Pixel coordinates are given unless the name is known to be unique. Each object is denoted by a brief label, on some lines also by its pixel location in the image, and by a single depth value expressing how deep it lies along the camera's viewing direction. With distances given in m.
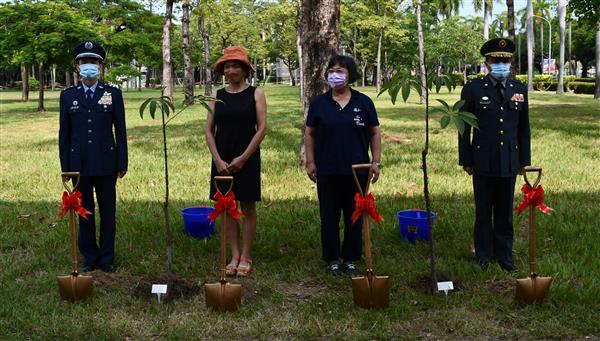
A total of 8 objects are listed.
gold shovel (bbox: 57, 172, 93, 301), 4.48
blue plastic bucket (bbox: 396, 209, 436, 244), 5.80
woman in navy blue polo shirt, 4.79
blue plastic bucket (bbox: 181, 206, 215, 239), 6.02
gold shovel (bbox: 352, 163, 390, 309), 4.26
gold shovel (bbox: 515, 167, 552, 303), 4.29
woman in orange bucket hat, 4.87
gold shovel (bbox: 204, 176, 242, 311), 4.29
